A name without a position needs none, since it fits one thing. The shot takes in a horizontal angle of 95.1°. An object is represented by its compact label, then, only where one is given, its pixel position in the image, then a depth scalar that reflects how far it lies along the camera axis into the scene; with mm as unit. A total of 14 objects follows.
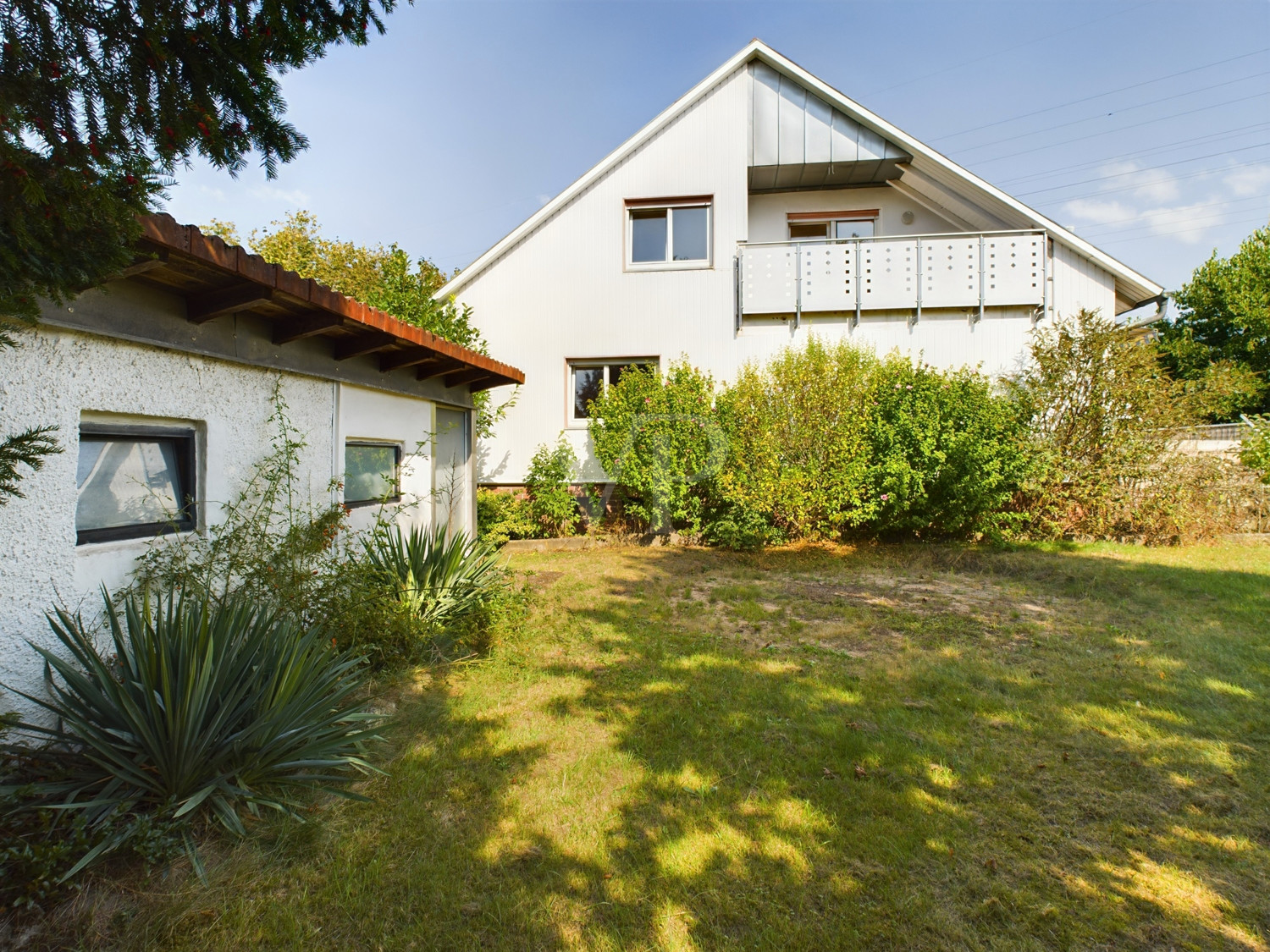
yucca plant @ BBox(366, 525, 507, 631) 5078
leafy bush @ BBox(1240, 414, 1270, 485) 11031
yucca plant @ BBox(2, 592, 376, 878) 2482
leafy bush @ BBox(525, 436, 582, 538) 11109
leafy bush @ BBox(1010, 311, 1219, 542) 9484
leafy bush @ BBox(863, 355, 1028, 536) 9039
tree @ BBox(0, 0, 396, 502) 1536
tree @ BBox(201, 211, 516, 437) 23195
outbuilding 2850
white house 11297
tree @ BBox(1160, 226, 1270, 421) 27625
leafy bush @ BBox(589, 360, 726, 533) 9914
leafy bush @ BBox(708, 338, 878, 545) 9266
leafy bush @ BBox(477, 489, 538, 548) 10406
